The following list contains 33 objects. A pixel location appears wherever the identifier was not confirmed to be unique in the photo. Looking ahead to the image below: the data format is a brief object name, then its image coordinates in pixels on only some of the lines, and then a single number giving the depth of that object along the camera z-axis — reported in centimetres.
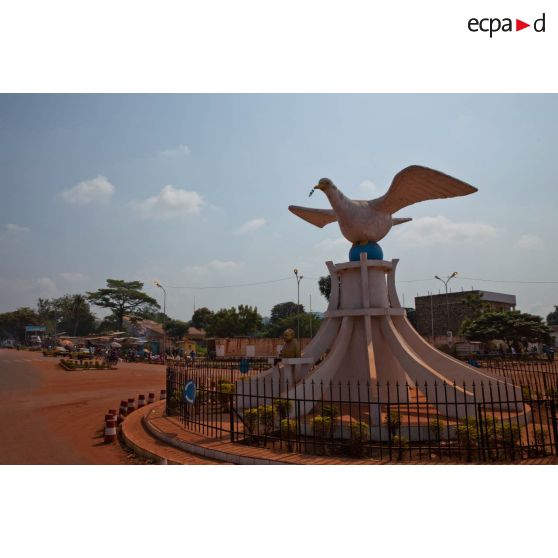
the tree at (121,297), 6981
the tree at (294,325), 5622
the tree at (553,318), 7619
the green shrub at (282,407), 917
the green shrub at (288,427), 800
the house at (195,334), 6329
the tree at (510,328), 3466
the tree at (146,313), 7205
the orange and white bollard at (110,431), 901
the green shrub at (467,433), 731
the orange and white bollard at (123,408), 1185
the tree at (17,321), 7606
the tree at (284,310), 8180
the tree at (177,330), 7031
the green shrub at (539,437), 699
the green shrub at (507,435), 686
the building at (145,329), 6962
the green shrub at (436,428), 778
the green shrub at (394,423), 784
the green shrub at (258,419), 859
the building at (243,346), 3894
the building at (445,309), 5003
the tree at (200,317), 7488
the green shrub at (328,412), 915
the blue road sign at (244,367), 1652
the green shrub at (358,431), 731
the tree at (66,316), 7750
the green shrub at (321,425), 797
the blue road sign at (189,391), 896
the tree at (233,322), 4697
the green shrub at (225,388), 1220
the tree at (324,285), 5369
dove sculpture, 1088
